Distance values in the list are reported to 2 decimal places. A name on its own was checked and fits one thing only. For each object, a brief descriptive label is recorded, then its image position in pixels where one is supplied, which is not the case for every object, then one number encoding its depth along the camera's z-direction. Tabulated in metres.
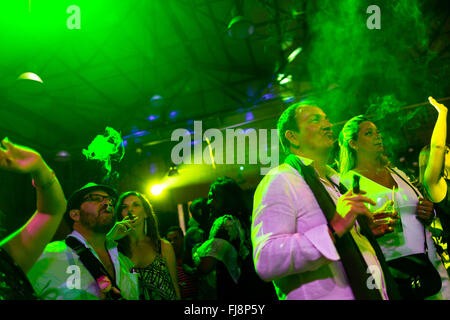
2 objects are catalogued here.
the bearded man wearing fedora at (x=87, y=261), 1.83
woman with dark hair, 2.51
